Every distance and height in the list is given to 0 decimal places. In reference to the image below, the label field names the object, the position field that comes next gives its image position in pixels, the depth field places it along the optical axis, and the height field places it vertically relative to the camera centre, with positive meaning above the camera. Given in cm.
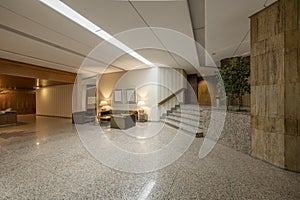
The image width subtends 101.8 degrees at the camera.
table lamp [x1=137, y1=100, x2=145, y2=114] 685 -29
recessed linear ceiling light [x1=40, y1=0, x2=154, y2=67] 229 +181
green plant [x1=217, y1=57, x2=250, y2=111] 326 +65
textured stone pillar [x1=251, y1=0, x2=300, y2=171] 214 +32
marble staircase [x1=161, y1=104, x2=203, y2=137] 437 -80
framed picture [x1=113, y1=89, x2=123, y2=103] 759 +27
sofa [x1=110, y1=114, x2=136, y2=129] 523 -93
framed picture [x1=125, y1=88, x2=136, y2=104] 722 +26
